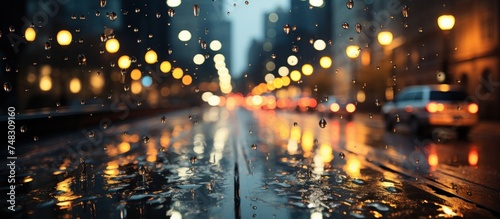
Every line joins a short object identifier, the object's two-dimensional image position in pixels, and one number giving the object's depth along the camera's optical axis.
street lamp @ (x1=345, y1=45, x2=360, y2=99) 18.55
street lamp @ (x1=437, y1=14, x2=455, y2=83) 18.45
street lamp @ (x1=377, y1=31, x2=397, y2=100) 21.73
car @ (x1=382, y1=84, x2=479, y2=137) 17.22
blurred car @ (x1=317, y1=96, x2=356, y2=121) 34.64
